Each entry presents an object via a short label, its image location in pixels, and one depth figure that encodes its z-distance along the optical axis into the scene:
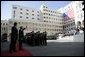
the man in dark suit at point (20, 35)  2.85
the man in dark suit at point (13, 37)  2.46
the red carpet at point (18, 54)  2.28
